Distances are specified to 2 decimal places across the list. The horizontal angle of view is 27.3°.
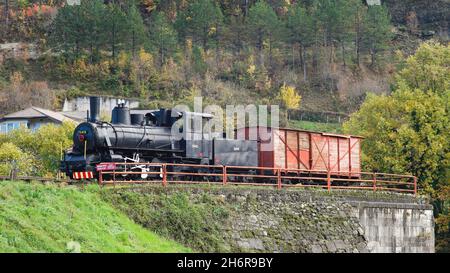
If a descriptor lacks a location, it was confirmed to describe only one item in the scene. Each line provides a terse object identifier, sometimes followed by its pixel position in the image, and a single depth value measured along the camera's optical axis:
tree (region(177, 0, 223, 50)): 105.31
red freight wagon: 39.94
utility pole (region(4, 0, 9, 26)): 114.68
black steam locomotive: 34.84
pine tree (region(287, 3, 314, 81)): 106.00
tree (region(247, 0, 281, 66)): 105.44
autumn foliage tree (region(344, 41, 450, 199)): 51.78
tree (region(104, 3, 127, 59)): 98.81
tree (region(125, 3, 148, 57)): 99.50
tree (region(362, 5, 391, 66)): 105.50
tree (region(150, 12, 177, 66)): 101.50
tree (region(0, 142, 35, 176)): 57.25
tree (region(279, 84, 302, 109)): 94.25
